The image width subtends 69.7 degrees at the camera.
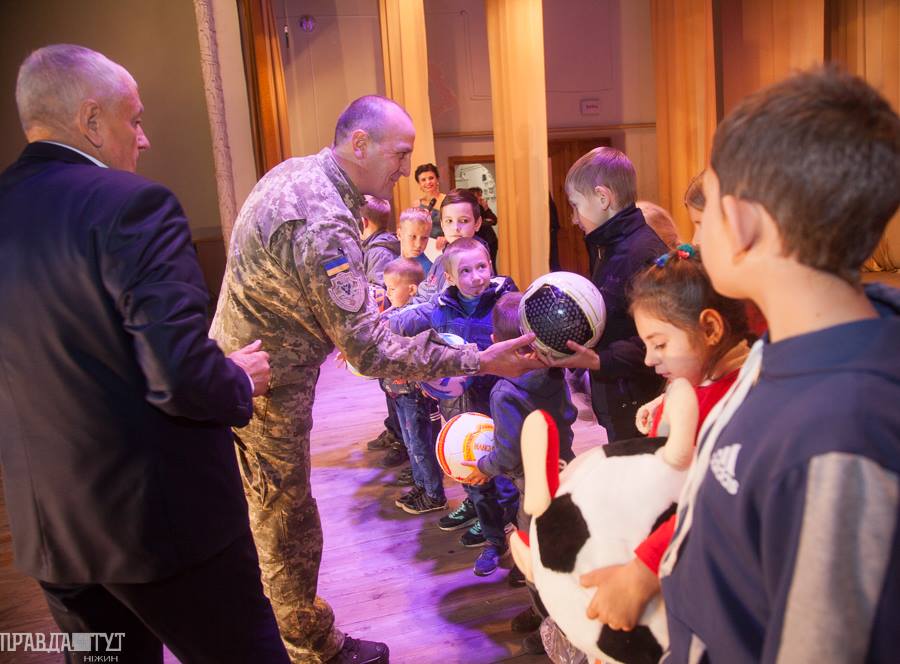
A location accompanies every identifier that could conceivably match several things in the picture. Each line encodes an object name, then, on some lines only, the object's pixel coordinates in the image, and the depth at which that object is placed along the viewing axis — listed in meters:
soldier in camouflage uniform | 1.78
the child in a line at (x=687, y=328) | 1.28
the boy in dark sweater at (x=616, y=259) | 2.02
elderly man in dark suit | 1.21
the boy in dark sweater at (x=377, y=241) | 3.93
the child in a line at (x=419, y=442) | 3.11
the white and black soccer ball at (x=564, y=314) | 1.87
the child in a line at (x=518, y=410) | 2.03
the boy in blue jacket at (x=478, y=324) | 2.49
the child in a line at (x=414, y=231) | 4.13
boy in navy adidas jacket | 0.62
